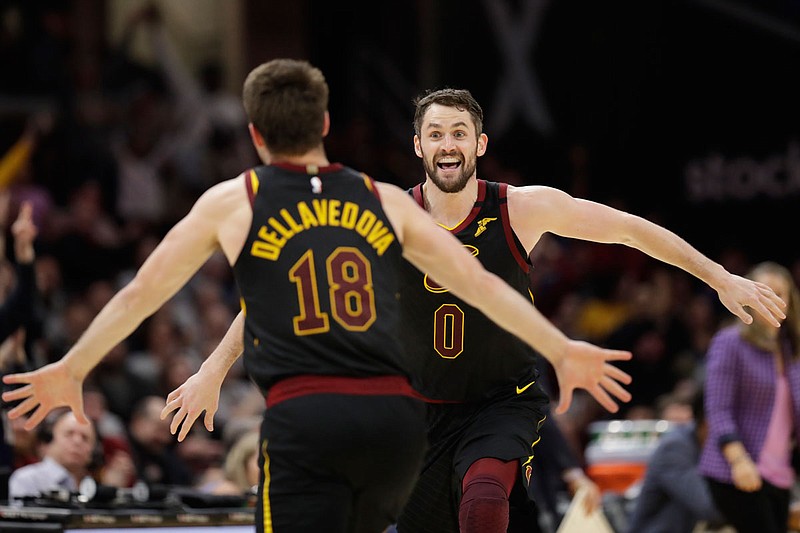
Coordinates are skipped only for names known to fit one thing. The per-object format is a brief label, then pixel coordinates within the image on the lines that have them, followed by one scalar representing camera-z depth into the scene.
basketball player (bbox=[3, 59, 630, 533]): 9.03
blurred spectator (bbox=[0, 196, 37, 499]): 17.20
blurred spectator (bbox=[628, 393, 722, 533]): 20.33
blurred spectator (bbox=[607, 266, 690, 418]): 29.62
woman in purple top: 17.64
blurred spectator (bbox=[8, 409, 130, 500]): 17.31
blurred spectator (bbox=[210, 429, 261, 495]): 19.22
